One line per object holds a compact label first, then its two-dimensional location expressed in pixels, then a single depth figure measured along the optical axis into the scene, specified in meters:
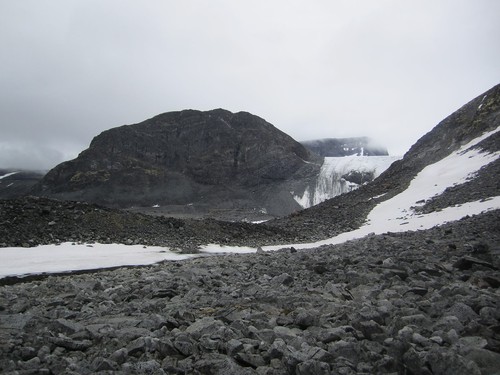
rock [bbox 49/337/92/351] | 4.42
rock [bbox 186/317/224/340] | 4.79
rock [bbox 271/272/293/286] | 8.05
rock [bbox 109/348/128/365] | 4.09
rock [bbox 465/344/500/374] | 3.35
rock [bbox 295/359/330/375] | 3.59
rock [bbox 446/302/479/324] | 4.50
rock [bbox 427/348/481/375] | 3.26
